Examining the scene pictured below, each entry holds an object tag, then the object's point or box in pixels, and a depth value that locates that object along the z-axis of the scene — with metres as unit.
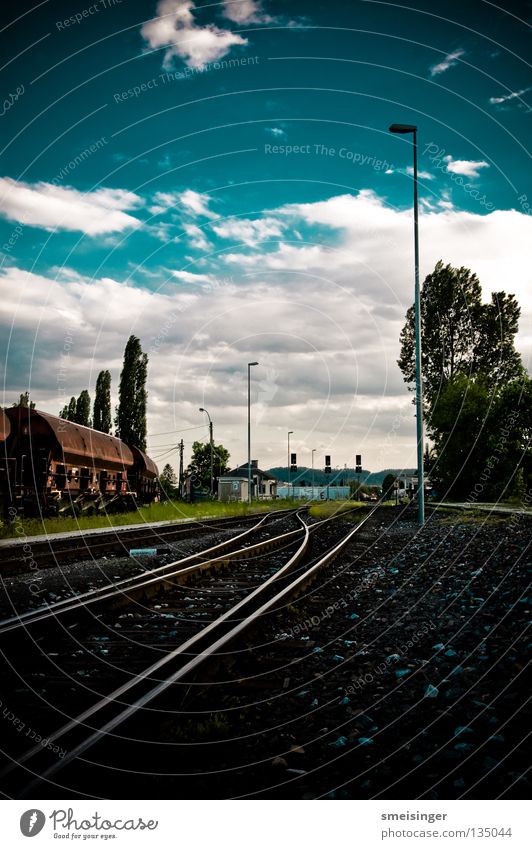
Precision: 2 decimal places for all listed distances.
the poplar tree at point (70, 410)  61.91
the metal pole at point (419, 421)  15.95
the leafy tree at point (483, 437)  30.09
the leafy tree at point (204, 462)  91.72
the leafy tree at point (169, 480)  62.28
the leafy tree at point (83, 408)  57.78
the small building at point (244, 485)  69.38
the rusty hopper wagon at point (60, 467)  17.53
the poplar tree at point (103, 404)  51.38
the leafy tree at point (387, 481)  94.82
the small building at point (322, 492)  116.21
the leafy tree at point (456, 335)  38.19
